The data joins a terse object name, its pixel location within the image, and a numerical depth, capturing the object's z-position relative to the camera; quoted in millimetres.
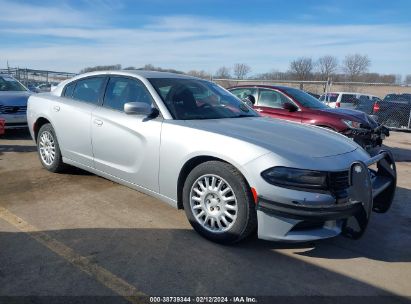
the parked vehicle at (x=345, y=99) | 17562
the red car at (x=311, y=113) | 7746
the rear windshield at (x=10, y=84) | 9867
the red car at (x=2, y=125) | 7410
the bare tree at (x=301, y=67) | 59156
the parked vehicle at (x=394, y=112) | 15070
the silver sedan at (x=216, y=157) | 3260
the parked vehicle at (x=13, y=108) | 8785
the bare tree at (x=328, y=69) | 63875
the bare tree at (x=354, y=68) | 70212
